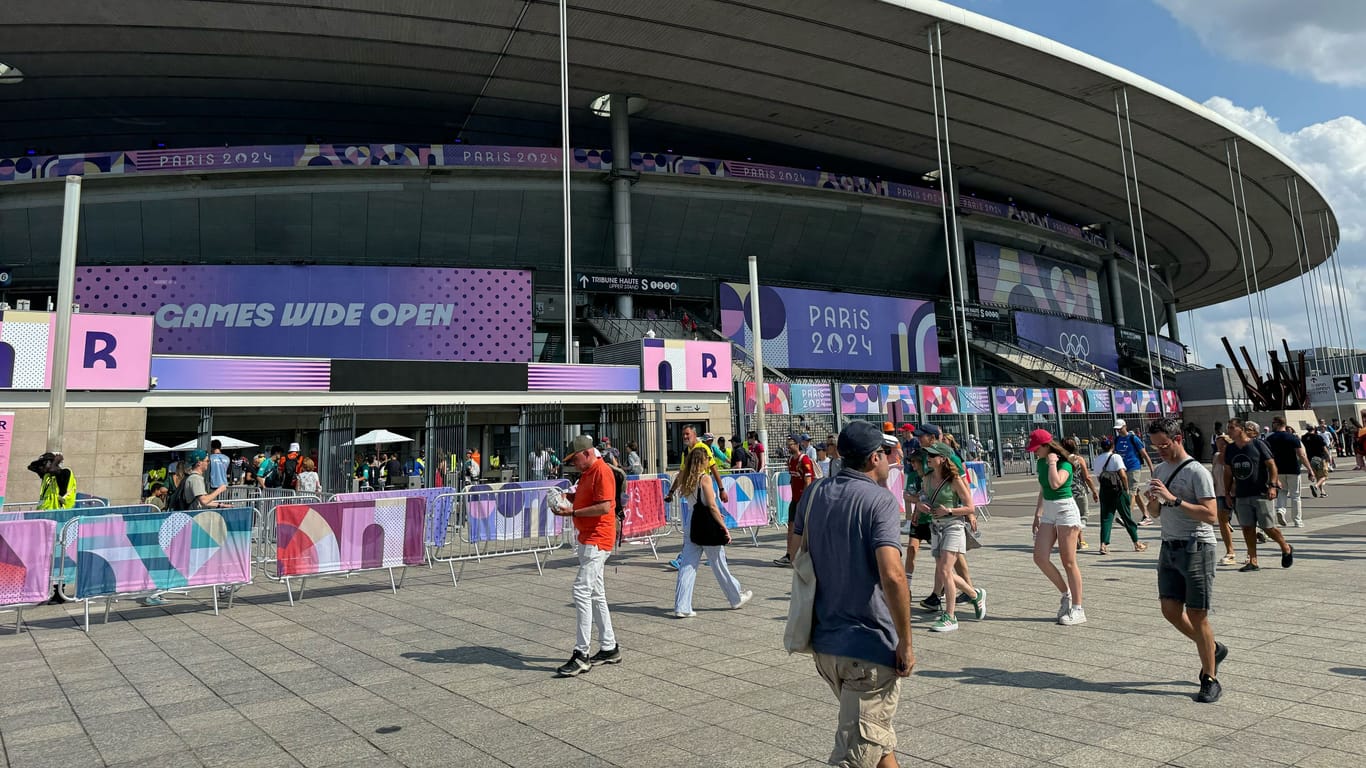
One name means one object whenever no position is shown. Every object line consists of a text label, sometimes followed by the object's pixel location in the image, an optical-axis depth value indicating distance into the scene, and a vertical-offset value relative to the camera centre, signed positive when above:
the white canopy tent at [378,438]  22.97 +1.20
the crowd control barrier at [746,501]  12.96 -0.63
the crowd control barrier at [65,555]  8.10 -0.76
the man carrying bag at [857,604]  2.91 -0.57
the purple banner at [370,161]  31.59 +14.32
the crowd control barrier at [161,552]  7.79 -0.74
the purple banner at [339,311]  29.69 +6.83
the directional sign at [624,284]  34.97 +8.77
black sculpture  37.31 +2.84
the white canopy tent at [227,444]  21.95 +1.15
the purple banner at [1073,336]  47.34 +7.78
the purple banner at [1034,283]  47.09 +11.52
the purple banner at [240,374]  18.09 +2.71
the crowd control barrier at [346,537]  8.80 -0.72
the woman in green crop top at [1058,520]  6.70 -0.60
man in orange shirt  5.77 -0.51
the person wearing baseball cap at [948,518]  6.69 -0.54
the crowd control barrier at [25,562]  7.52 -0.75
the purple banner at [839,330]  38.34 +7.11
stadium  25.59 +13.61
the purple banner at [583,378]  22.55 +2.83
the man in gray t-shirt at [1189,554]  4.64 -0.67
